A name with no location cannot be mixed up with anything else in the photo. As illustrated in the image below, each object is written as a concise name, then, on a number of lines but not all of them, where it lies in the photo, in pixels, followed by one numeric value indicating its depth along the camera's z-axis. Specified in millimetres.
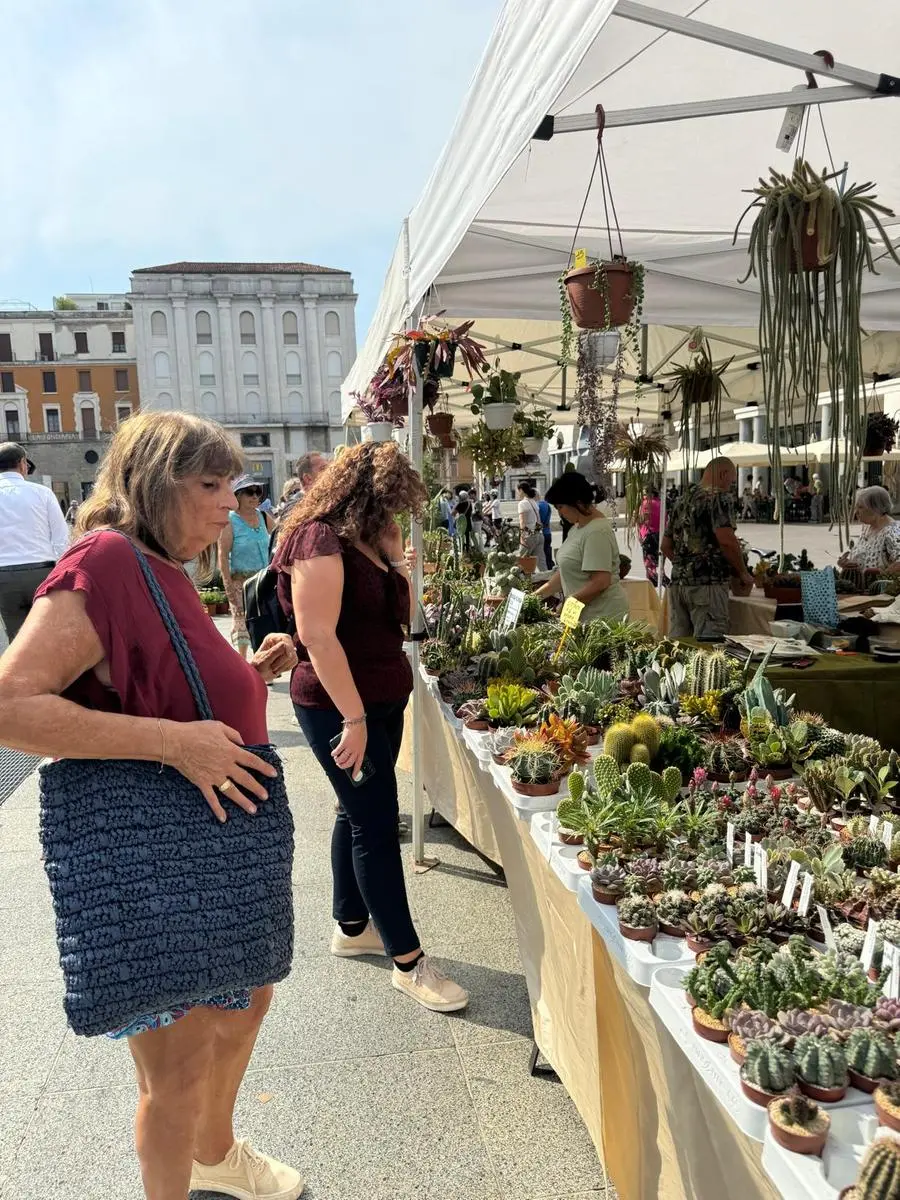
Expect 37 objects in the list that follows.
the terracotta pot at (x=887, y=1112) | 958
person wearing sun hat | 5594
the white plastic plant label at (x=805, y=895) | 1422
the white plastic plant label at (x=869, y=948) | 1268
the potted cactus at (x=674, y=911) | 1450
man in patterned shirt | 5352
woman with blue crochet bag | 1251
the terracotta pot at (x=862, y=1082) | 1047
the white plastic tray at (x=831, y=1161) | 923
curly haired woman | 2154
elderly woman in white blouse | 5629
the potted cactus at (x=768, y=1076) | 1041
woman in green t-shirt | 4039
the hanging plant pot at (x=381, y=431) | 3855
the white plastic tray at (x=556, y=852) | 1734
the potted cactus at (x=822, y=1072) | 1035
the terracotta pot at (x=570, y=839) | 1834
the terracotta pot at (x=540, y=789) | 2139
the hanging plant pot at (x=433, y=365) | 3434
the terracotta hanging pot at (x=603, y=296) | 2865
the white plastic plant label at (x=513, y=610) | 3494
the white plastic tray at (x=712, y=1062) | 1037
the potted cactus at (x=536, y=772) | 2146
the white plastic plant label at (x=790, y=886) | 1458
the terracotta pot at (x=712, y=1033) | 1173
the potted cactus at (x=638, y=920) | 1441
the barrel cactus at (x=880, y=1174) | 841
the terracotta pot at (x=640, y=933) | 1439
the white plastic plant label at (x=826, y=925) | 1352
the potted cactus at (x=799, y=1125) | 957
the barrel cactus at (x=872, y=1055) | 1046
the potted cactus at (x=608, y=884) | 1563
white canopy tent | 2088
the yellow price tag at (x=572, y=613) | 3330
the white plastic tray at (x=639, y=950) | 1377
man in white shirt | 4832
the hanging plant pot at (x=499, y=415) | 5102
